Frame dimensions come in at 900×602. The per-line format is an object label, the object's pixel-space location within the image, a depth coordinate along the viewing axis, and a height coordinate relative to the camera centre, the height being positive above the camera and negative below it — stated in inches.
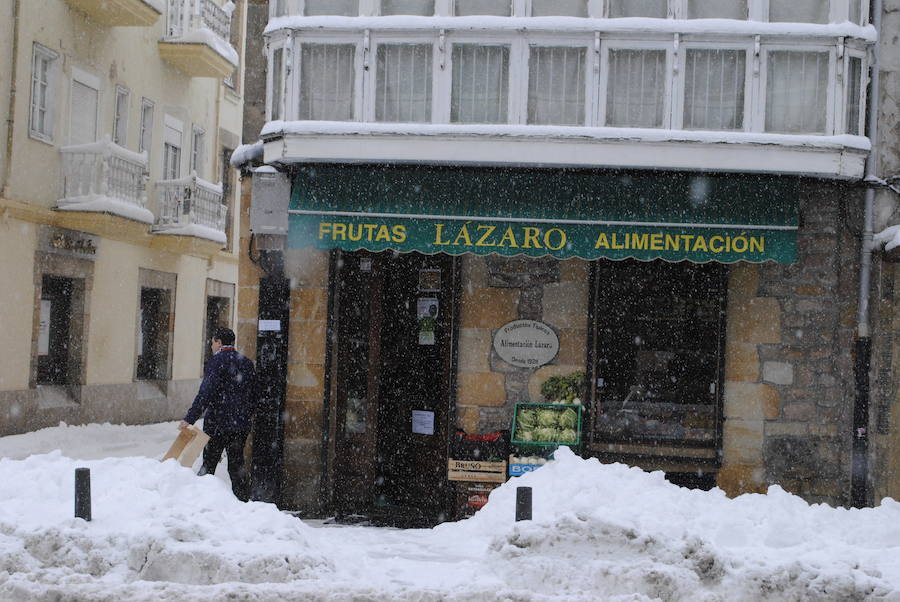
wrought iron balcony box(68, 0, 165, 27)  767.1 +219.8
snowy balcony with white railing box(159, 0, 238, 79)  903.7 +233.8
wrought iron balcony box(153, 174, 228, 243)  882.1 +95.6
